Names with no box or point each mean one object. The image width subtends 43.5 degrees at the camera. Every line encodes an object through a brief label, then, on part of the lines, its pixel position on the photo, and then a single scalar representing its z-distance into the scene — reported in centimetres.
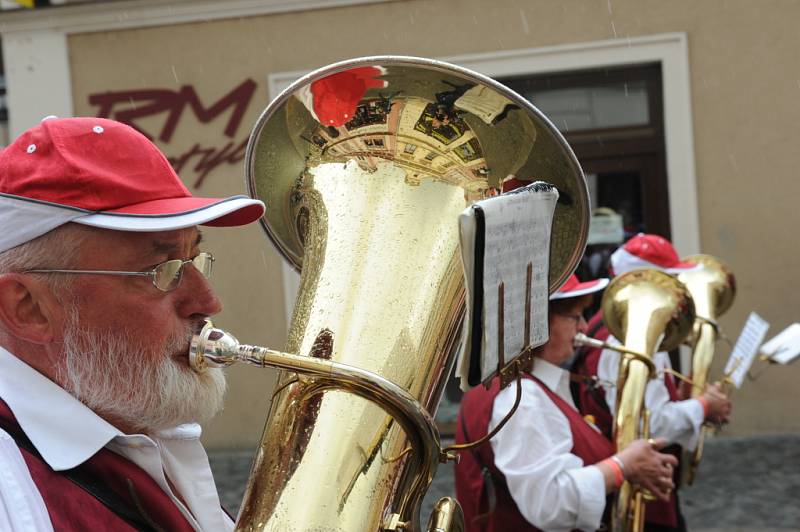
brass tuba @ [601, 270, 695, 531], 338
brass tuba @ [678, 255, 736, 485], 460
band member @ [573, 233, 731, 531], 377
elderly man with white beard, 142
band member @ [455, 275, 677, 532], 292
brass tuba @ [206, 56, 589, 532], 150
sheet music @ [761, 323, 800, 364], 459
